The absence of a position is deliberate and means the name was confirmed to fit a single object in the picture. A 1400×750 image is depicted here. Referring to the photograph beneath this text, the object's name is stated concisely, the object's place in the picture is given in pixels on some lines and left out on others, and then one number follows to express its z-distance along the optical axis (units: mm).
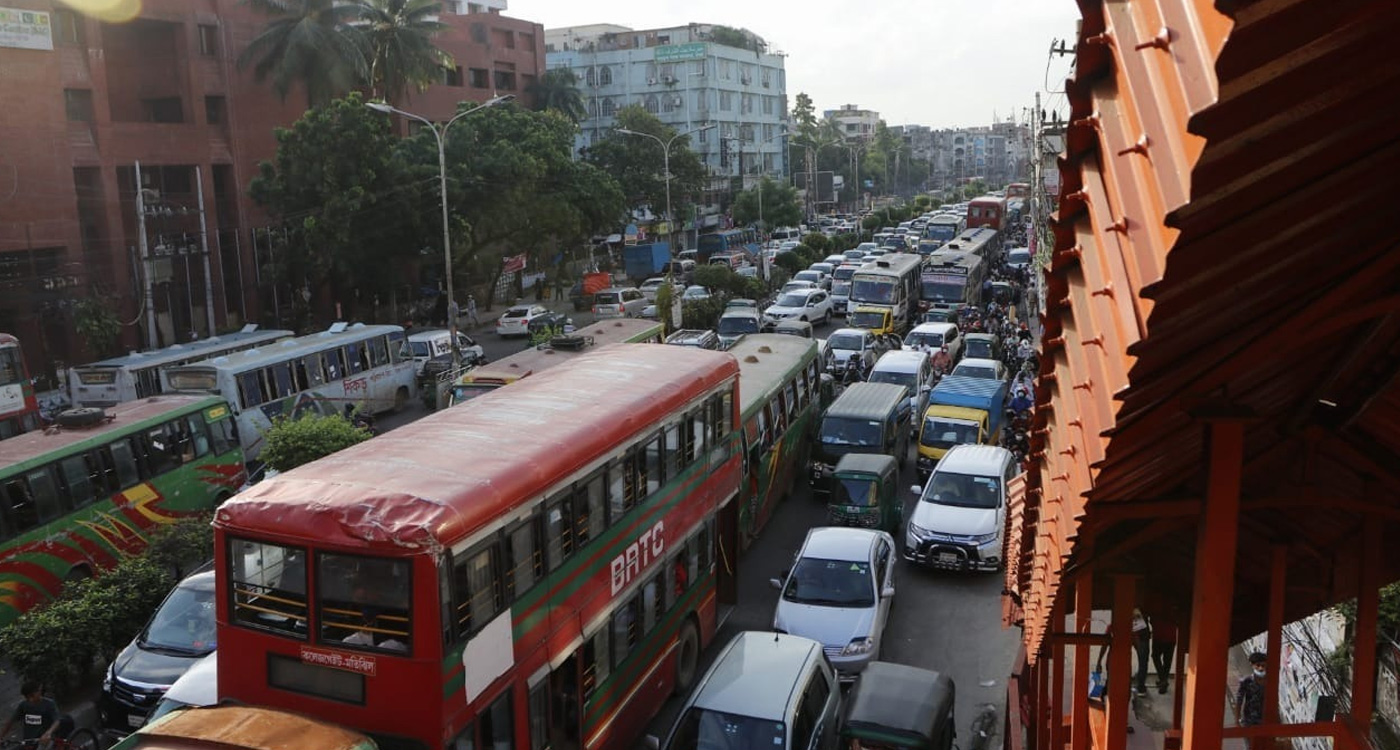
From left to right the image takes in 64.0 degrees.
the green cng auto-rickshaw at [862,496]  16922
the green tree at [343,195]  34812
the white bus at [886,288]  36156
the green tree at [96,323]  31047
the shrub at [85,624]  11586
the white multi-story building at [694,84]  81375
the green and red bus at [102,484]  13969
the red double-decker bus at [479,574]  7496
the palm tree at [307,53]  39062
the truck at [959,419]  20703
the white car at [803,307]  38812
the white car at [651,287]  46172
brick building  30641
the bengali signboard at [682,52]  80125
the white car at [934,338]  30031
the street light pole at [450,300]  28797
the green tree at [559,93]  63188
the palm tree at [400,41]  43812
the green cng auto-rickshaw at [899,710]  9711
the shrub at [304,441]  17969
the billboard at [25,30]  30031
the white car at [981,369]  24469
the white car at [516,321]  40094
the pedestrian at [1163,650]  10086
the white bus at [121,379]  23125
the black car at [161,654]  11289
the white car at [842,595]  12703
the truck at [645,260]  56281
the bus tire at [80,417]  15695
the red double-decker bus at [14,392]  20844
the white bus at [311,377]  21688
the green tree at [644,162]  59531
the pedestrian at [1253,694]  9711
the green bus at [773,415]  17141
